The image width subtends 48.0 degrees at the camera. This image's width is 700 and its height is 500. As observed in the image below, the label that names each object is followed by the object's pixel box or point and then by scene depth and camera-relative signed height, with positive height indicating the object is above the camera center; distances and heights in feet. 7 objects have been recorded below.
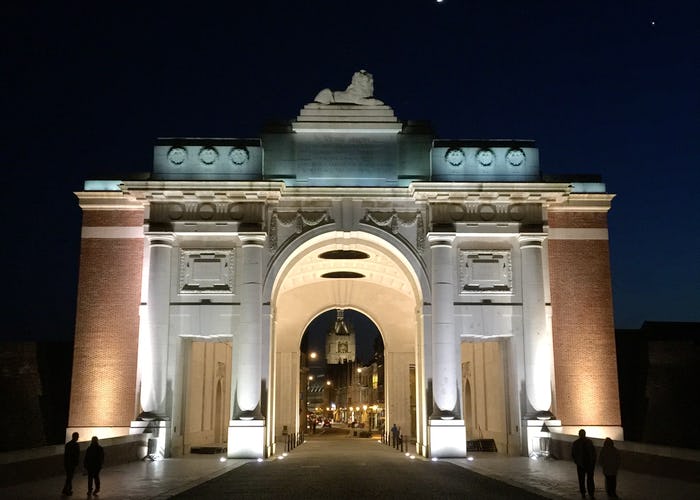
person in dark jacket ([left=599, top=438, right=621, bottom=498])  49.52 -3.80
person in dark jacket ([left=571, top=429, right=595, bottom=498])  51.01 -3.72
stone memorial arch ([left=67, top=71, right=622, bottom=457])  91.56 +16.85
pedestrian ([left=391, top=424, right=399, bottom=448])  117.80 -4.96
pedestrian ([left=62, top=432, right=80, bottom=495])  52.24 -3.78
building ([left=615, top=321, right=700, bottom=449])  114.73 +1.74
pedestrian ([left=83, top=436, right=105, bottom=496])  52.21 -3.88
